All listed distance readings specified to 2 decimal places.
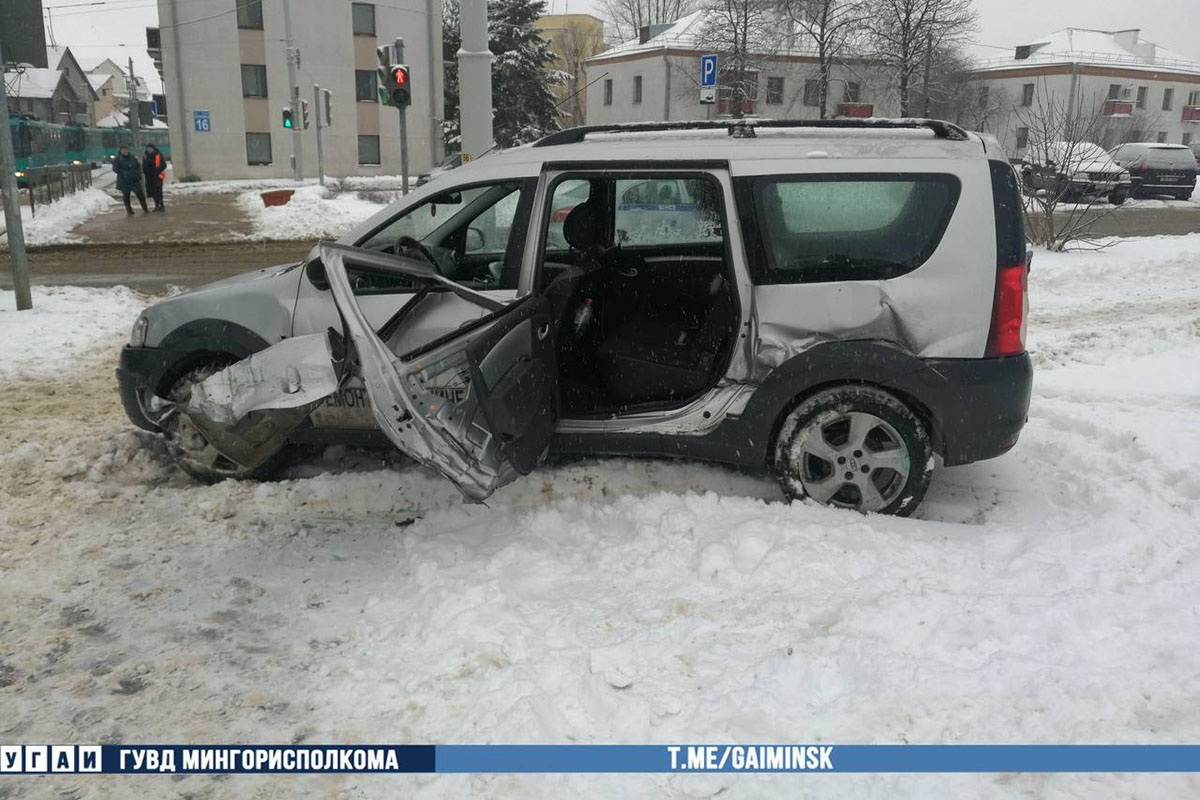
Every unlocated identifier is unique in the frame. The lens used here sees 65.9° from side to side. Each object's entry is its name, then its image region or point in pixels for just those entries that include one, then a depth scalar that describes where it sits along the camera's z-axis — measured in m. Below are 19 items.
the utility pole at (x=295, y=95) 30.12
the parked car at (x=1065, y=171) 13.84
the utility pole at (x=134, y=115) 42.16
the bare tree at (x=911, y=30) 34.72
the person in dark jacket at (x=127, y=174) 21.52
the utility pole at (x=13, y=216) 9.04
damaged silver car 4.22
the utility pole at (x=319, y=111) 29.25
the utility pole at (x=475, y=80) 10.58
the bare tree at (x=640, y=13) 74.31
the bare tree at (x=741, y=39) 39.41
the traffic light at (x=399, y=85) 14.07
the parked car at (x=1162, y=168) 28.12
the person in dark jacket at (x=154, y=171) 22.05
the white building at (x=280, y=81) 37.94
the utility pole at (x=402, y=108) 14.61
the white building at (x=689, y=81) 43.25
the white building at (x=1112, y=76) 56.22
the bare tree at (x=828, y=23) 36.97
